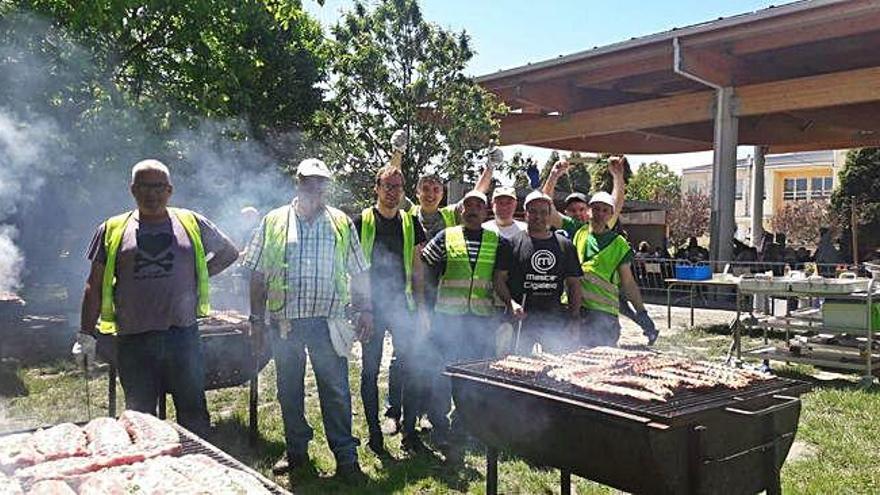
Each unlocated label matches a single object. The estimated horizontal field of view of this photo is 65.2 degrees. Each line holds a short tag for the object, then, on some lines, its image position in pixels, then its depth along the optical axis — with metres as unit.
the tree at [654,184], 49.31
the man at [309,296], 4.48
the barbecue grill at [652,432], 3.02
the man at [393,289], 5.19
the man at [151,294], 4.05
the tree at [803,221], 37.00
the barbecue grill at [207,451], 2.58
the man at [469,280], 5.17
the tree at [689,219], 41.59
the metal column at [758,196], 20.73
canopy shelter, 12.05
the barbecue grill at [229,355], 5.55
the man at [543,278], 5.19
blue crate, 11.31
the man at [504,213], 5.44
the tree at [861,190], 29.70
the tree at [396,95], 12.77
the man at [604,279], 5.50
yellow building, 48.25
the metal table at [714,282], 9.93
